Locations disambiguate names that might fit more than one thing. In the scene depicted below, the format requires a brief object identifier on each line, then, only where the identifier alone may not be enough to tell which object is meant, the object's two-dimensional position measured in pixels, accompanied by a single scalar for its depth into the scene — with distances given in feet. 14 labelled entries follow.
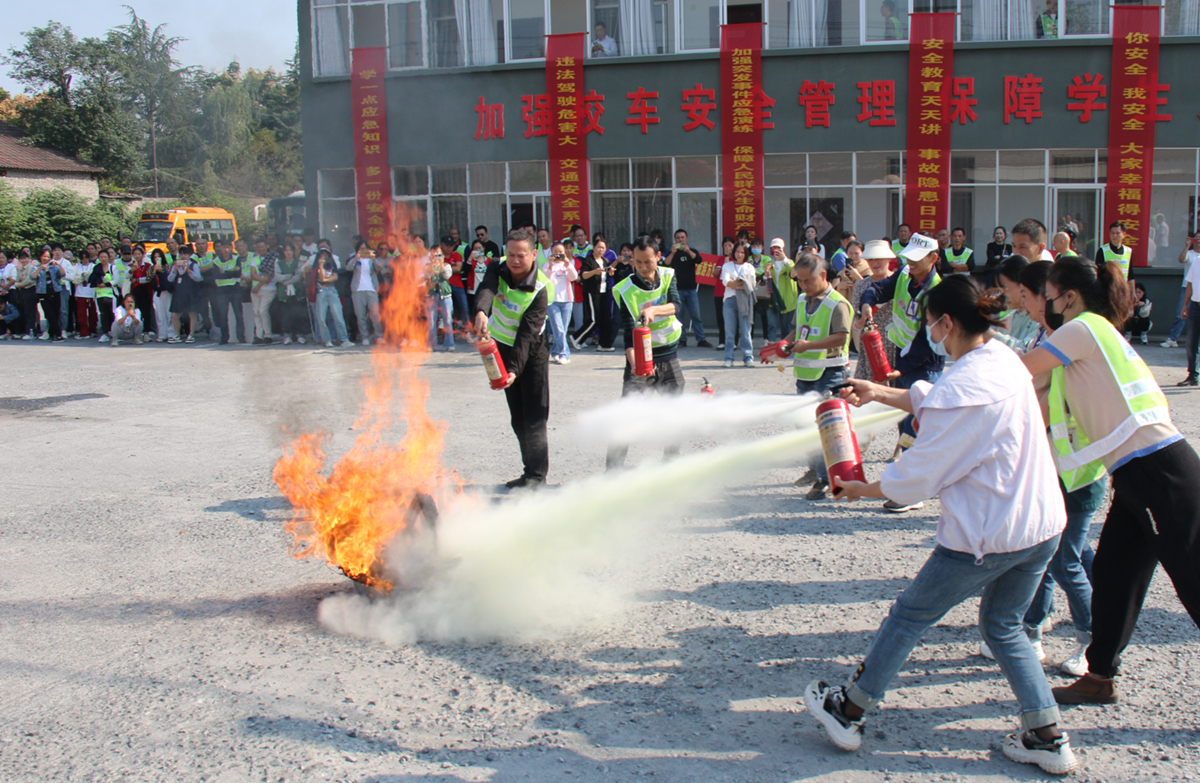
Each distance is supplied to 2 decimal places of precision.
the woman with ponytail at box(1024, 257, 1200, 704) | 10.77
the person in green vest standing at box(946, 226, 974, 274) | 51.52
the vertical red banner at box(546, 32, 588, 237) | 61.26
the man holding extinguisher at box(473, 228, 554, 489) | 21.50
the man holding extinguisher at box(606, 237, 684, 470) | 22.30
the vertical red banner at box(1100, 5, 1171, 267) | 55.72
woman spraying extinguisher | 9.62
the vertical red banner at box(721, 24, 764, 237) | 59.21
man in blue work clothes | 20.38
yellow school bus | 96.07
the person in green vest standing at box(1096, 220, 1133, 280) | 45.62
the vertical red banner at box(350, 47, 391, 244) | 63.61
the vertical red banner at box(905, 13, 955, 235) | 57.16
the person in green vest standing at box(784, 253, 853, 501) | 21.27
